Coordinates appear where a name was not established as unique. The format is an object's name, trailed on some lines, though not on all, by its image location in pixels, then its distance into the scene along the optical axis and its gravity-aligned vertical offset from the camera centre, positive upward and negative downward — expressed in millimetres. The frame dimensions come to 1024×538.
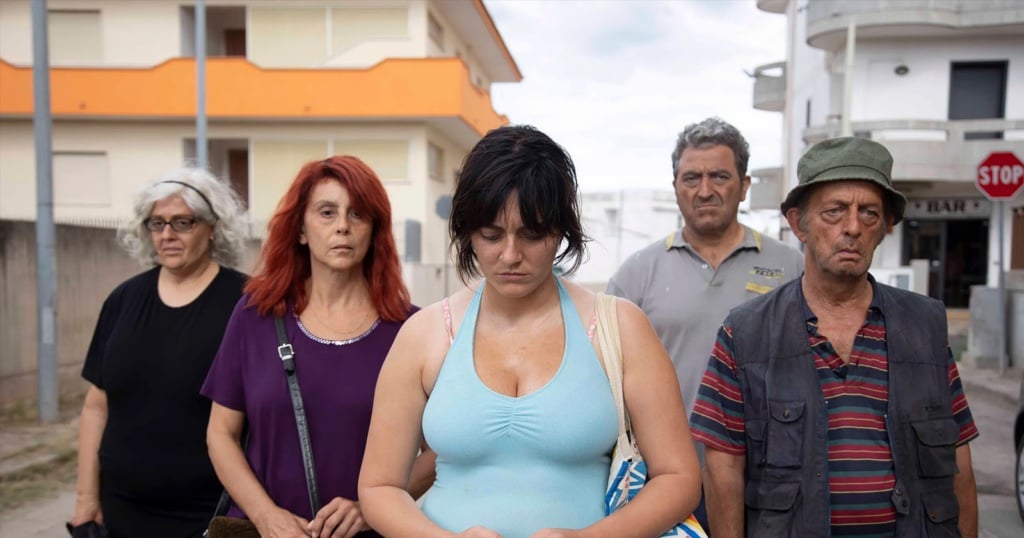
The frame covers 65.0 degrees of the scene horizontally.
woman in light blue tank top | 1926 -427
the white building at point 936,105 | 21359 +3564
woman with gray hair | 2973 -599
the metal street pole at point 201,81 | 13352 +2335
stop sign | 11350 +749
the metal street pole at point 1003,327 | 12172 -1502
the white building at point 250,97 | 22078 +3445
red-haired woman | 2570 -422
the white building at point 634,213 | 52875 +913
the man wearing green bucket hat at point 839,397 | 2246 -488
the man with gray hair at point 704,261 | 3494 -157
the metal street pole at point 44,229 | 8344 -89
